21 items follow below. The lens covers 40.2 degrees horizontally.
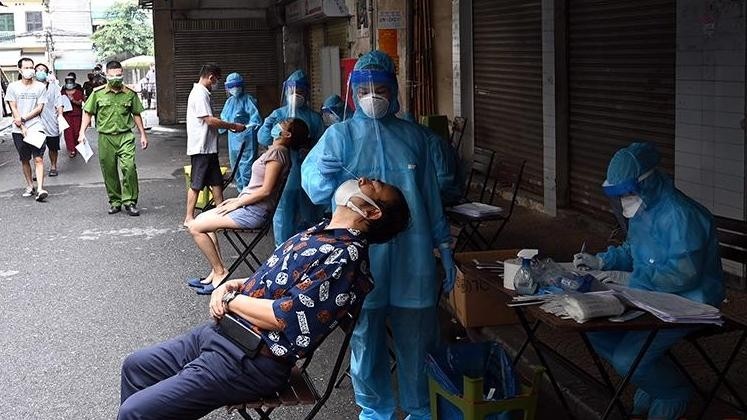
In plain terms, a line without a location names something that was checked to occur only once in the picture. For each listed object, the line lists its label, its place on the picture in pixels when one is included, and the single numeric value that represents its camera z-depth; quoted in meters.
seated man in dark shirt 3.72
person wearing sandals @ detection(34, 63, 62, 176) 14.23
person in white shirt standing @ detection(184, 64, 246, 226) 10.30
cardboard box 6.11
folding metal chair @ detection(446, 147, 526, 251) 6.85
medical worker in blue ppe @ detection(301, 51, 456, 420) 4.66
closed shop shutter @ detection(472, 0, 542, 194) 10.83
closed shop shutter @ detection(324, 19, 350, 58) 20.34
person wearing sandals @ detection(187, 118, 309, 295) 7.40
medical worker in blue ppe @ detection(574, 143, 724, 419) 4.16
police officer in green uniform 11.55
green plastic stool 4.13
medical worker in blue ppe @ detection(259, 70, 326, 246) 8.20
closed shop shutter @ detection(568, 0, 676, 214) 8.06
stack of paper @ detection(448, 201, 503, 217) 6.87
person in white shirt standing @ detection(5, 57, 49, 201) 13.32
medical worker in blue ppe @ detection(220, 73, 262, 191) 11.35
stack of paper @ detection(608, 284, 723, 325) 3.82
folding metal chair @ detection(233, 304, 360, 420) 3.89
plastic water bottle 4.22
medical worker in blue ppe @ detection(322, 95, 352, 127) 10.27
